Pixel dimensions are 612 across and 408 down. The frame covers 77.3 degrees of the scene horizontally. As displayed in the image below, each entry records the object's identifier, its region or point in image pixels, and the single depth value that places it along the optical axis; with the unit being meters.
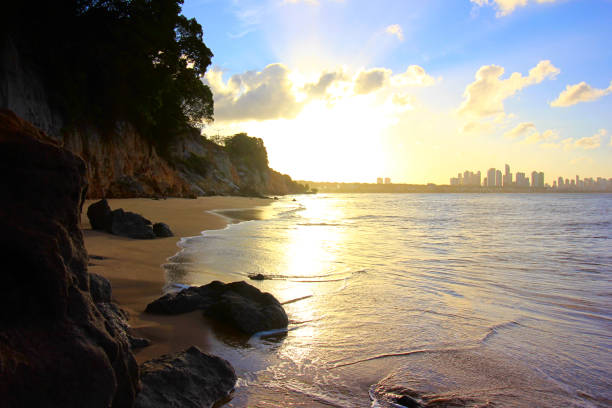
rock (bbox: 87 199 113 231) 8.48
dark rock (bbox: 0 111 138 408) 1.45
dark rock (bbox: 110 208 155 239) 8.25
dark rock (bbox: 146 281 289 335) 3.55
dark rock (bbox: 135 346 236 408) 2.13
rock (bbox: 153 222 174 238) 9.09
